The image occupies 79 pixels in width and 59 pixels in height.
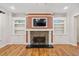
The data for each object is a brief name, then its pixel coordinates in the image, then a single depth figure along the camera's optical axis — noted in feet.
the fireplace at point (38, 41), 7.65
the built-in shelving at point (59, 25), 6.77
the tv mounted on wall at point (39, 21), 7.72
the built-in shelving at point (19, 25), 6.83
